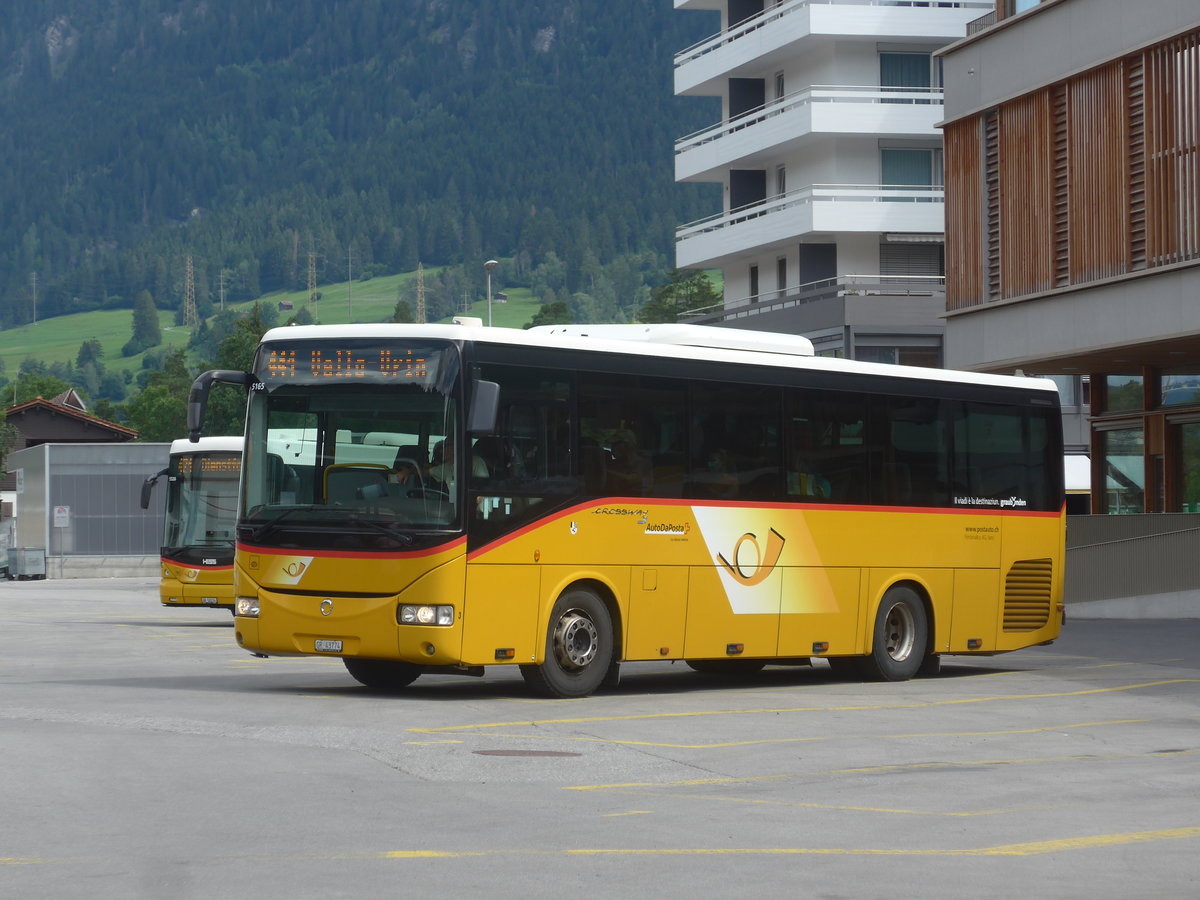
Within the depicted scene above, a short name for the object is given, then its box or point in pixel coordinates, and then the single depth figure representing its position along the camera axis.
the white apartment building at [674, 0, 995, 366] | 55.09
